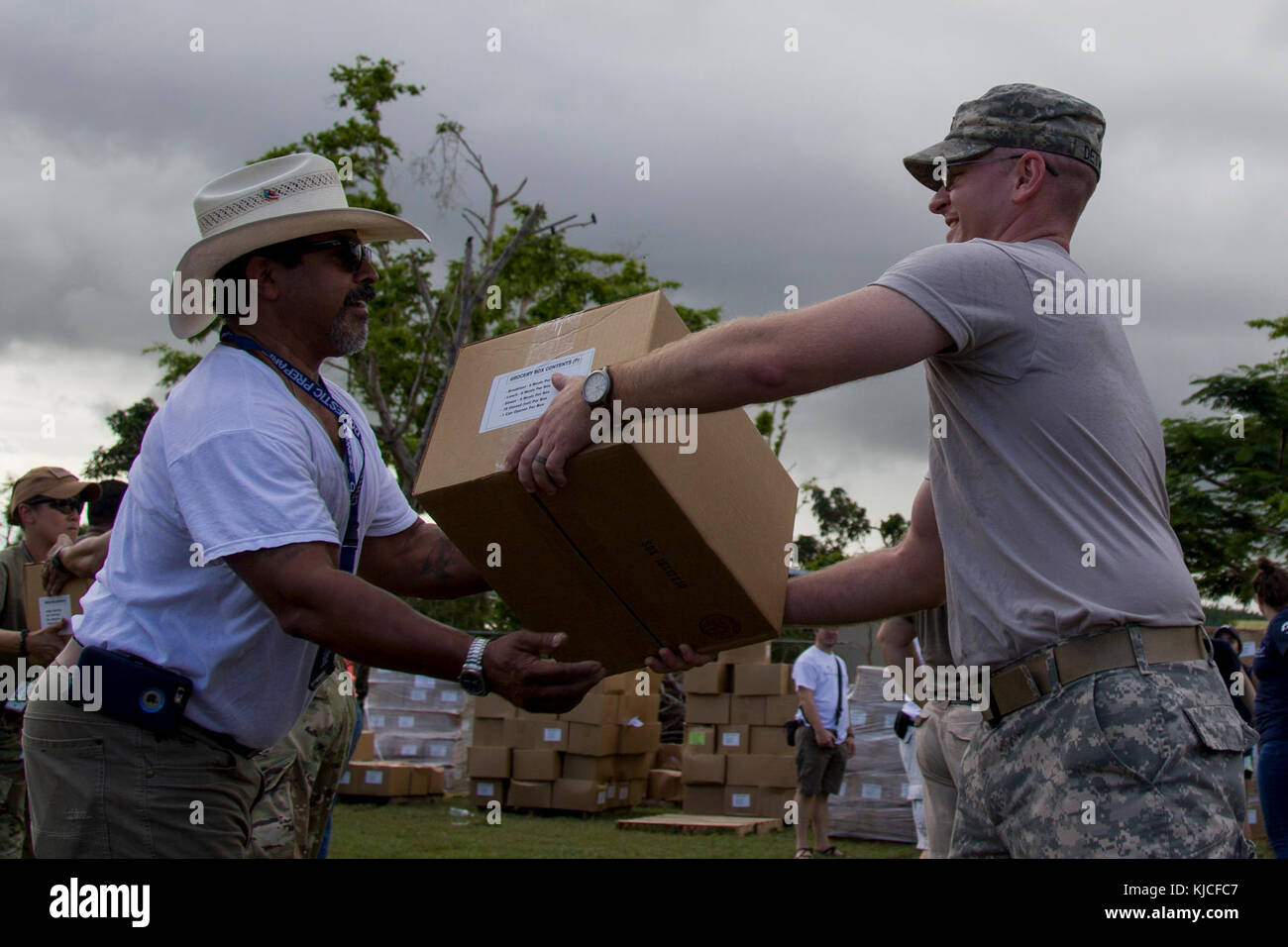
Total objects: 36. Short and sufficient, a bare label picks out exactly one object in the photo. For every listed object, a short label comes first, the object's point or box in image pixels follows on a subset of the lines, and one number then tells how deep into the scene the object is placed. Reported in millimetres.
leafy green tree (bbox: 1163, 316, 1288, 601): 15852
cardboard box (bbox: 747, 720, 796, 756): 12716
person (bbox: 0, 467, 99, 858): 4965
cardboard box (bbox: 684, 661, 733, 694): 12992
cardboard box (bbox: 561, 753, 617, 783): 13086
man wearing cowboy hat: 2209
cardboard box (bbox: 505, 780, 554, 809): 13227
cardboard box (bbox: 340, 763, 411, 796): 13031
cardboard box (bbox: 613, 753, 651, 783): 13648
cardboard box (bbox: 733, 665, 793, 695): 12641
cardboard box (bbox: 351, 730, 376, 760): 13914
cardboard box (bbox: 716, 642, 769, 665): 12969
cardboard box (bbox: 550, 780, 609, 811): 12953
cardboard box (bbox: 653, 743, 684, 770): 15812
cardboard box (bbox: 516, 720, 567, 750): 13227
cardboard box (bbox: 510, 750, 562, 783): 13211
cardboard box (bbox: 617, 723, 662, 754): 13633
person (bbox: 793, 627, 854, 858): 10211
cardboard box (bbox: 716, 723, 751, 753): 12906
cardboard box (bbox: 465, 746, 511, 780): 13391
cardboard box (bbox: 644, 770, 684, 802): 14656
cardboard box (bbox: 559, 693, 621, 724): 12938
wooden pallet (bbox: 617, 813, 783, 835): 11227
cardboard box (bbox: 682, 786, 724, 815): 12930
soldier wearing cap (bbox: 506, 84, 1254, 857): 1950
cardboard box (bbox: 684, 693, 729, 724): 13086
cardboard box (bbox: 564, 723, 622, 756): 13047
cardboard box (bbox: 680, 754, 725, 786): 12859
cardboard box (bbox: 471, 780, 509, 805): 13492
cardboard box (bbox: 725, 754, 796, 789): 12539
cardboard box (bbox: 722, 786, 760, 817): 12711
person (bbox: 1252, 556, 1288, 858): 6055
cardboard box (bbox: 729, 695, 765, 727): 12844
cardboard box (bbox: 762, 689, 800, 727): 12641
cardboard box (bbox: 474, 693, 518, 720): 13609
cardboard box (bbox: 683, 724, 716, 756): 13125
